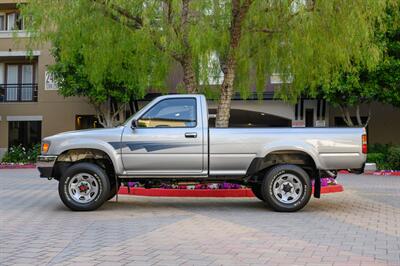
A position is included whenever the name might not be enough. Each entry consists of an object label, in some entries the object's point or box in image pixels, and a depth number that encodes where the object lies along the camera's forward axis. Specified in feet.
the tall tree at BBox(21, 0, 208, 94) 40.55
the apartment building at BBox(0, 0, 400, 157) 83.87
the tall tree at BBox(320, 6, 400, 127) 69.39
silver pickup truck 32.71
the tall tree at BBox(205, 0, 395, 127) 39.32
